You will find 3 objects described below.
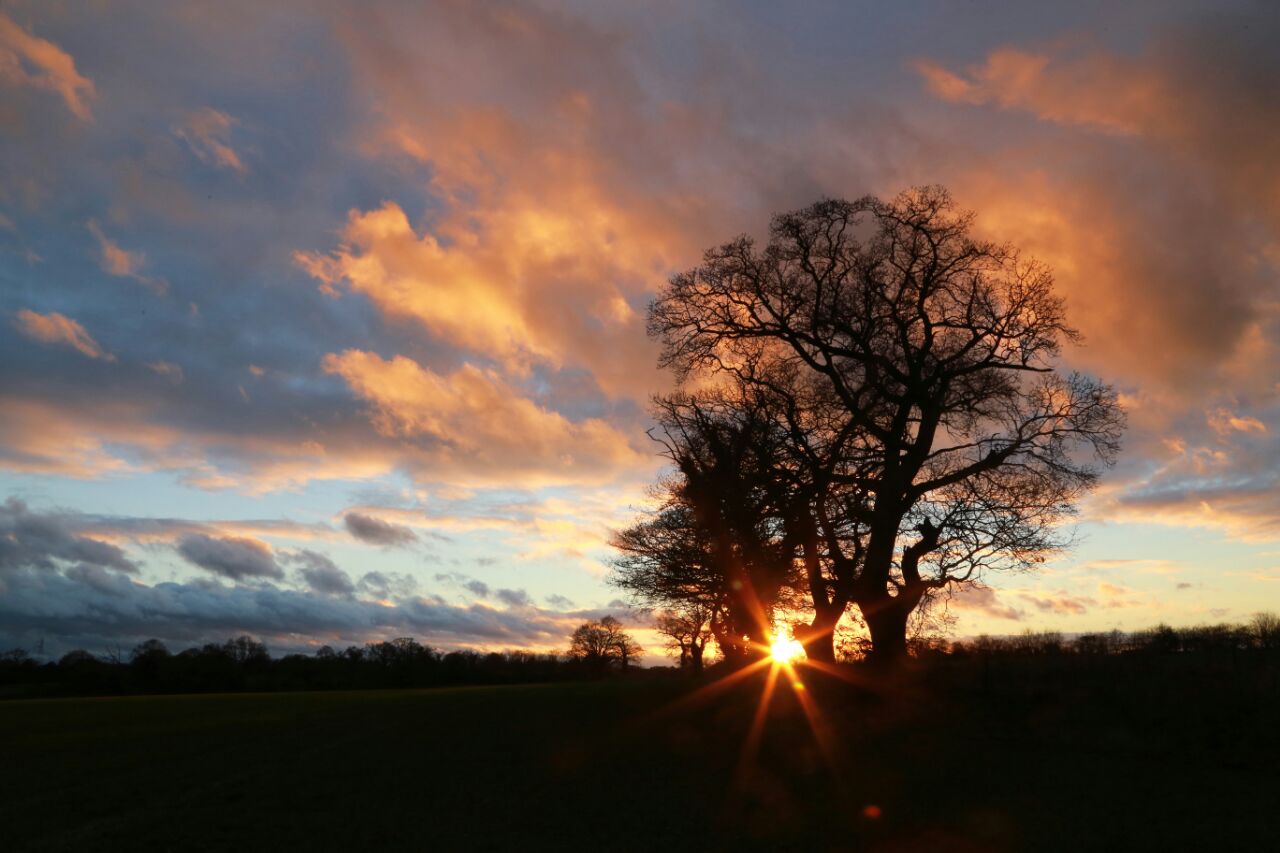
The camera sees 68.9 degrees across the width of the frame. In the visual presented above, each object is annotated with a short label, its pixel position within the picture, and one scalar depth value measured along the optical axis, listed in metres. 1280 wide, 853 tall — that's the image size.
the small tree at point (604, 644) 113.00
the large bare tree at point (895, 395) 23.55
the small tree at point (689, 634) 38.44
